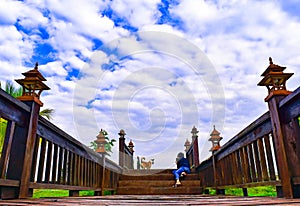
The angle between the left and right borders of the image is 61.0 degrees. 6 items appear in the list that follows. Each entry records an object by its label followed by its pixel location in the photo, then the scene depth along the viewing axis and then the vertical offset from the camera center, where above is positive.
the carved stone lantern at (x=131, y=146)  9.55 +1.40
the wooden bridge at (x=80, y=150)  1.84 +0.30
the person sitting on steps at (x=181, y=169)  5.45 +0.29
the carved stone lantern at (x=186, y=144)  10.70 +1.58
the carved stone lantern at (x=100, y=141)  5.70 +0.94
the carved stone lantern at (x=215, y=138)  5.33 +0.89
